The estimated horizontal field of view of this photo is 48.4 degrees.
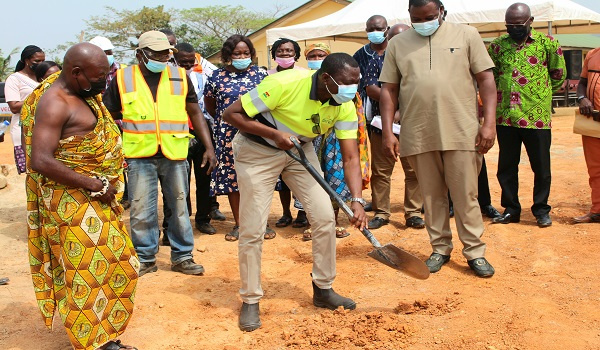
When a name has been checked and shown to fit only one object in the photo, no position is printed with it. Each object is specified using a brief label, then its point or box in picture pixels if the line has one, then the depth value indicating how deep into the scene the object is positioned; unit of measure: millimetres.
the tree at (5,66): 29067
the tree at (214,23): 41969
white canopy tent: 11703
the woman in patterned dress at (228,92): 6340
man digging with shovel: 4109
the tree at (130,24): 38406
